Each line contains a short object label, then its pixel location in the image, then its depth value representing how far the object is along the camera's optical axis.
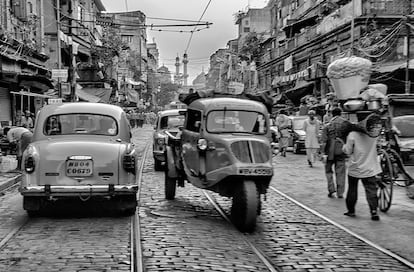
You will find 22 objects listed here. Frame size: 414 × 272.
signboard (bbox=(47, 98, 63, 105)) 26.44
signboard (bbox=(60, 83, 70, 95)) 31.33
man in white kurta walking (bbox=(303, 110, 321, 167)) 17.97
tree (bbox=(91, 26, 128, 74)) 51.70
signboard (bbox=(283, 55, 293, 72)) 42.66
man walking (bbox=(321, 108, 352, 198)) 12.14
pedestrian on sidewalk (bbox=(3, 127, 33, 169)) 14.60
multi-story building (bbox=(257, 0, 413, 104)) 28.17
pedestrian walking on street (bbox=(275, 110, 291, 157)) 23.03
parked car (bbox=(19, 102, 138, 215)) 8.87
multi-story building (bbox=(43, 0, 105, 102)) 32.75
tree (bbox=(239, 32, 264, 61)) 59.19
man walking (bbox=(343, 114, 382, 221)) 9.50
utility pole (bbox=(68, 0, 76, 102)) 32.09
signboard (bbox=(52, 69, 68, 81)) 26.47
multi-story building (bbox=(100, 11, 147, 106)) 67.19
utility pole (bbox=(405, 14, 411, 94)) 22.18
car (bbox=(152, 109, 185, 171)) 16.70
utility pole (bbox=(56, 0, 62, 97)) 29.34
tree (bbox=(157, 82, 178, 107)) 126.25
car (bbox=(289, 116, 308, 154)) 24.75
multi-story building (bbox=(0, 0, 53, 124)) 23.61
